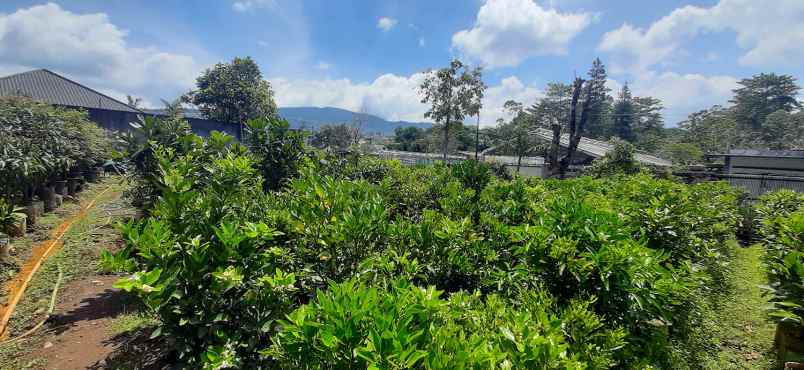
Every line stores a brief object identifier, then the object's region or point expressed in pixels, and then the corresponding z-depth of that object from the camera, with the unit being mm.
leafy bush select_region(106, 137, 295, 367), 2039
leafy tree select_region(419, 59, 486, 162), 23078
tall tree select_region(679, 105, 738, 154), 30578
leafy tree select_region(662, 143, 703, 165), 22131
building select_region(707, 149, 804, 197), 11242
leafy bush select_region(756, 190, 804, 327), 3026
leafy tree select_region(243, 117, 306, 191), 5043
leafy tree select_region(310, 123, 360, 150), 34312
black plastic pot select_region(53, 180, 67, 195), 8324
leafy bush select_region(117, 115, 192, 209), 4887
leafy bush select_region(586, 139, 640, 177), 14664
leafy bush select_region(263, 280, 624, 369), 1175
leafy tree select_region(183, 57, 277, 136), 25859
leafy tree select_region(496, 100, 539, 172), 21359
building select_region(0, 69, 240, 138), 19031
